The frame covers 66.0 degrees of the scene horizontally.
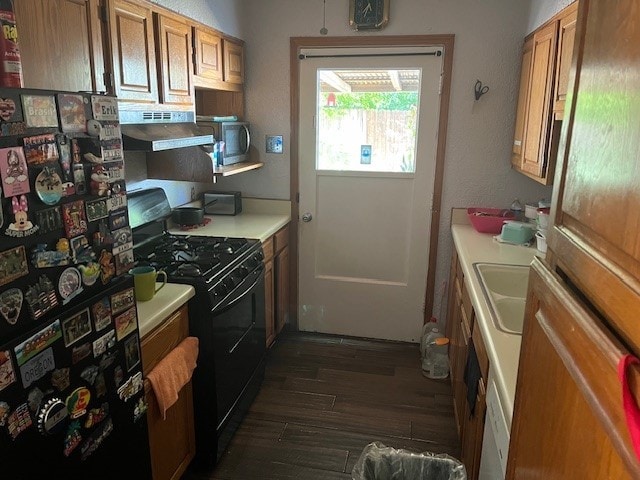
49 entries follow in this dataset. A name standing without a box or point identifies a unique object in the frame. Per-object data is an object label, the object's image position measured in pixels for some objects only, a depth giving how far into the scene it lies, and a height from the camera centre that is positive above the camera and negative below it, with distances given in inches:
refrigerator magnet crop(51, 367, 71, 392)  48.4 -24.9
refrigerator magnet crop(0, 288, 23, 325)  41.6 -15.3
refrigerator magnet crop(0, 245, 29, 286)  41.4 -12.0
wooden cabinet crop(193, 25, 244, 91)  104.9 +14.6
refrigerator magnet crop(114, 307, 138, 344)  57.6 -23.4
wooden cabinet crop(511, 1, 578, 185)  82.4 +6.7
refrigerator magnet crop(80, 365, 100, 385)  52.6 -26.6
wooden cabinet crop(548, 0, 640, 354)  21.3 -2.1
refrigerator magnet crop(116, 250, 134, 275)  57.0 -16.0
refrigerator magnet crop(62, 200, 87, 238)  48.4 -9.4
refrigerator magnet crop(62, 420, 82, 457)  51.0 -32.4
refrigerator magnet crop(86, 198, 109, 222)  51.8 -9.1
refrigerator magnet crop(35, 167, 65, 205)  44.8 -5.9
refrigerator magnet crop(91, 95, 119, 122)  52.2 +1.6
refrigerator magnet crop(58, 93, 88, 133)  47.6 +0.9
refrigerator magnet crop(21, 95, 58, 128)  43.1 +1.0
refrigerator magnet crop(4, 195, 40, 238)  42.1 -8.4
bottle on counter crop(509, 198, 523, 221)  125.6 -20.2
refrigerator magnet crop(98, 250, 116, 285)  54.2 -15.7
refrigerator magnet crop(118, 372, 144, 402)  60.2 -32.3
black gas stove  85.4 -33.5
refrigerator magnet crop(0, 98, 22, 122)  40.5 +1.0
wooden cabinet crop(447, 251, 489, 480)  70.6 -43.1
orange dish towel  71.6 -36.9
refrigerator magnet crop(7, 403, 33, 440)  43.6 -26.3
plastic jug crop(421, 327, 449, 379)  124.4 -58.1
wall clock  121.6 +27.4
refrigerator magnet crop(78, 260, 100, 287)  51.2 -15.5
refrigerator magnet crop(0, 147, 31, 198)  40.9 -4.2
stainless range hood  80.7 -1.3
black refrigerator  42.6 -16.4
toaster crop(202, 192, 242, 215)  137.2 -21.4
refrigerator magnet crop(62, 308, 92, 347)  49.1 -20.5
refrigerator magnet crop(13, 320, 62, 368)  43.7 -20.3
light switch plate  136.2 -4.8
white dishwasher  52.5 -35.3
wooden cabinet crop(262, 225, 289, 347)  125.5 -41.0
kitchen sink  95.3 -28.3
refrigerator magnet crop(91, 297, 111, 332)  53.1 -20.5
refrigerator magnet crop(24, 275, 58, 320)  44.3 -15.8
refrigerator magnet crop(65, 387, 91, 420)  51.0 -28.8
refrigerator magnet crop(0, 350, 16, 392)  41.7 -20.7
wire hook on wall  122.0 +9.5
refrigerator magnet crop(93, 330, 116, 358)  54.1 -24.2
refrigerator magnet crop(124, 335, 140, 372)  60.0 -27.7
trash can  71.7 -48.5
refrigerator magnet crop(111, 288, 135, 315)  56.3 -20.4
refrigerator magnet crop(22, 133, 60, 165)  43.3 -2.4
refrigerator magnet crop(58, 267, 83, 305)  48.1 -15.7
